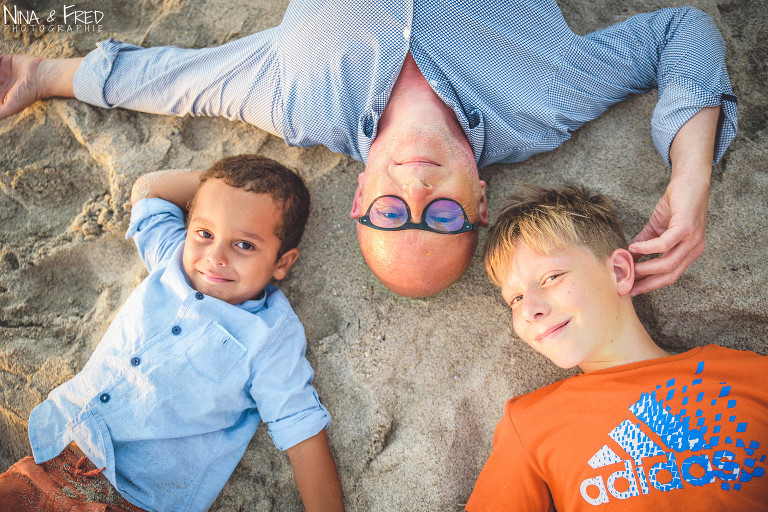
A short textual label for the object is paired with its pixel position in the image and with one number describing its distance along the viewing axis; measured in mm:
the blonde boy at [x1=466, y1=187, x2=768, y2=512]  587
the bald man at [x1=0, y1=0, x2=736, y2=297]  692
